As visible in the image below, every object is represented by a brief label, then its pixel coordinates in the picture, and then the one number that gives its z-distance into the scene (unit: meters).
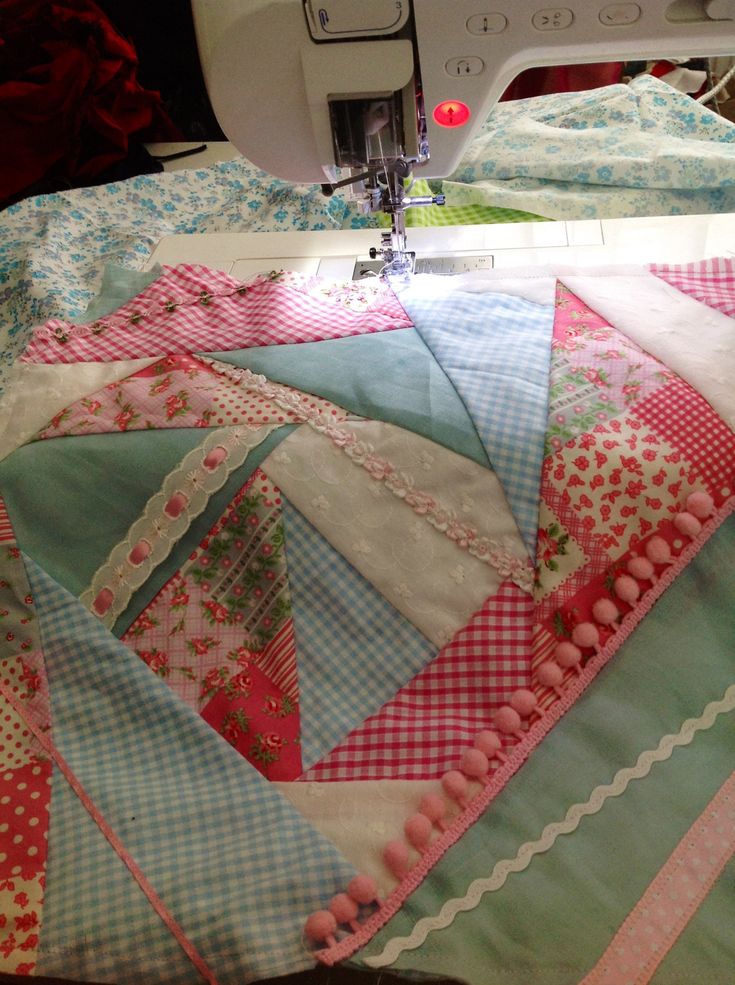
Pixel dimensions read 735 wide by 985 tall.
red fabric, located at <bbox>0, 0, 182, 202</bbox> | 1.74
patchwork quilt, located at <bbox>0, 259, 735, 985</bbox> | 0.65
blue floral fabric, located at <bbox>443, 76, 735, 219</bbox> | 1.43
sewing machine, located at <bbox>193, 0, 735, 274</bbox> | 0.79
